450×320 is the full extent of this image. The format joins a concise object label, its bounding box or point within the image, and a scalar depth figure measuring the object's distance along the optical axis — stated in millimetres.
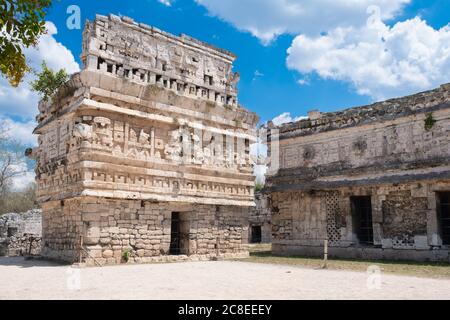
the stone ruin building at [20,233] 18359
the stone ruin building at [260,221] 28688
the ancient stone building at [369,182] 14258
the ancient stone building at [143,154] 12602
